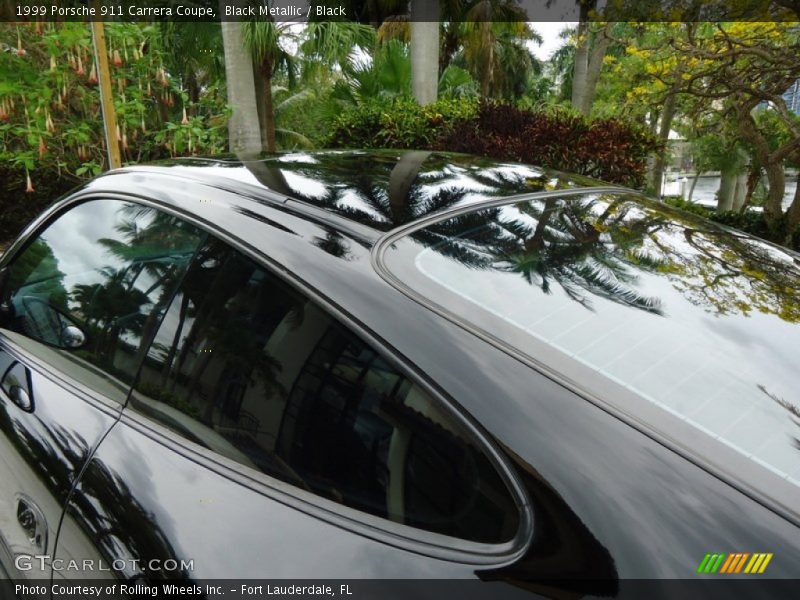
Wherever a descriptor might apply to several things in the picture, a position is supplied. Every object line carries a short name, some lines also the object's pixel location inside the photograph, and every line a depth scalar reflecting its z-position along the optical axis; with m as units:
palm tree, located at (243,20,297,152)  8.92
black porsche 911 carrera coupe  0.92
